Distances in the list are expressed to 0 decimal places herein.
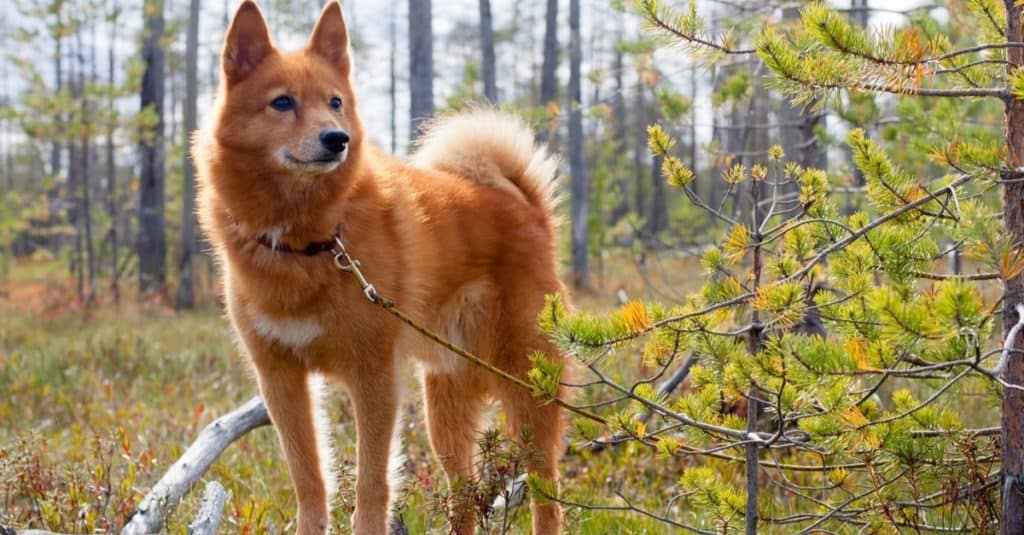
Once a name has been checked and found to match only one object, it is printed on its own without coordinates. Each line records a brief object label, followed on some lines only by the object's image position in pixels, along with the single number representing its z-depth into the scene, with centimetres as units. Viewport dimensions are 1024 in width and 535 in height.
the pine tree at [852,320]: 192
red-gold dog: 285
